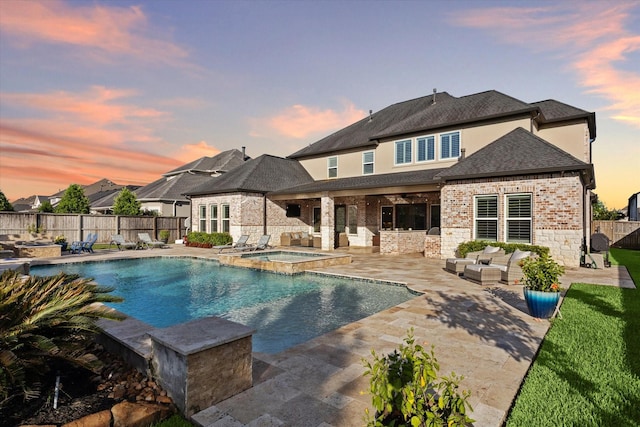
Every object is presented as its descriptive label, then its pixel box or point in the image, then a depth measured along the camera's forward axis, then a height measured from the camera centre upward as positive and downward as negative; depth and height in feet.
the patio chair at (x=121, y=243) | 64.40 -6.11
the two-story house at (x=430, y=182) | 39.58 +5.09
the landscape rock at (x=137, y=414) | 8.96 -5.79
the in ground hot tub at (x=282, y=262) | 39.14 -6.56
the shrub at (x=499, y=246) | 37.86 -4.02
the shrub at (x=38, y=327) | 9.22 -3.79
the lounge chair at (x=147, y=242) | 66.18 -6.09
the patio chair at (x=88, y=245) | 57.98 -5.84
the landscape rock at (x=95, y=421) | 8.52 -5.65
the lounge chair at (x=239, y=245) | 60.39 -5.99
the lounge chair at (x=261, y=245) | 59.36 -5.85
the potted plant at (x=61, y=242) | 59.57 -5.42
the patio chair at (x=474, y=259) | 35.14 -5.12
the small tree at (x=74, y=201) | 88.89 +3.29
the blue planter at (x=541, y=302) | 18.69 -5.20
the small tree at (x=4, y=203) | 85.97 +2.70
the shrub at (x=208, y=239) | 66.28 -5.33
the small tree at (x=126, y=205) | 83.51 +2.20
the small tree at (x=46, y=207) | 80.50 +1.53
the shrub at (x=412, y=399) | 5.50 -3.33
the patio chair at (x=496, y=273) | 29.40 -5.47
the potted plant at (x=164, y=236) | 74.99 -5.33
